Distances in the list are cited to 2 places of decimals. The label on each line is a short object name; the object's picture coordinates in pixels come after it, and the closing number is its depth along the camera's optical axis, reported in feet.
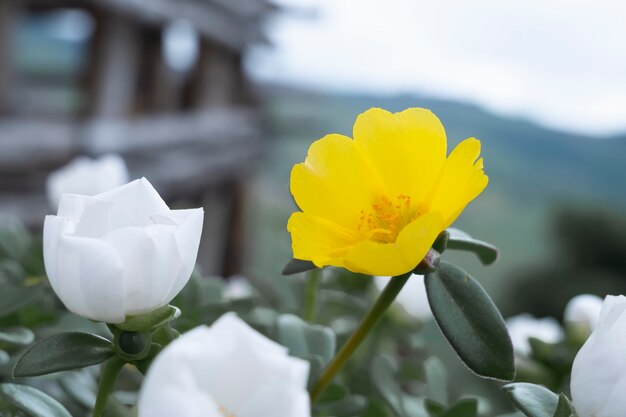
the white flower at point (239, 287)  1.41
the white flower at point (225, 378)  0.64
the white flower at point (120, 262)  0.74
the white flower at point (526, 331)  1.27
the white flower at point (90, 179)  1.43
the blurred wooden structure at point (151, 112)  9.24
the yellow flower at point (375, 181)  0.81
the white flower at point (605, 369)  0.75
